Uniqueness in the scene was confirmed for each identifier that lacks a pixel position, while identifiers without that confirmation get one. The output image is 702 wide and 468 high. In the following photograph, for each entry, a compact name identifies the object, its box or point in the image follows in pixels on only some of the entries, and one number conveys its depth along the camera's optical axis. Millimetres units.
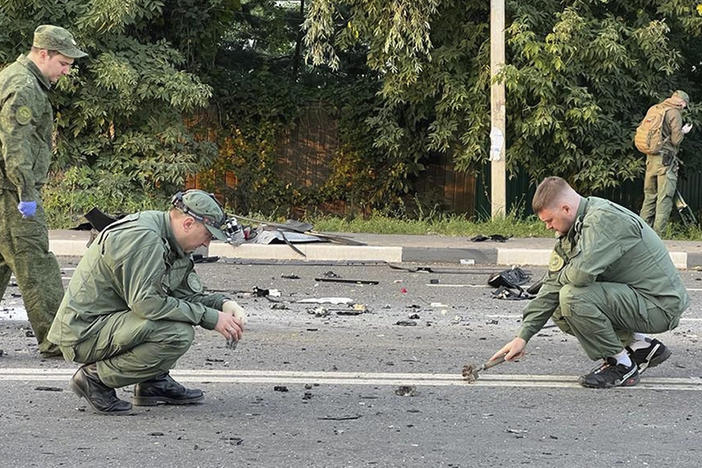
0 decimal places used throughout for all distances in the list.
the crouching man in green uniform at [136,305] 8236
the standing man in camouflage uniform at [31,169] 10333
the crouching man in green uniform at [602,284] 9369
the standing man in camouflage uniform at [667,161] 23738
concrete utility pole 25496
